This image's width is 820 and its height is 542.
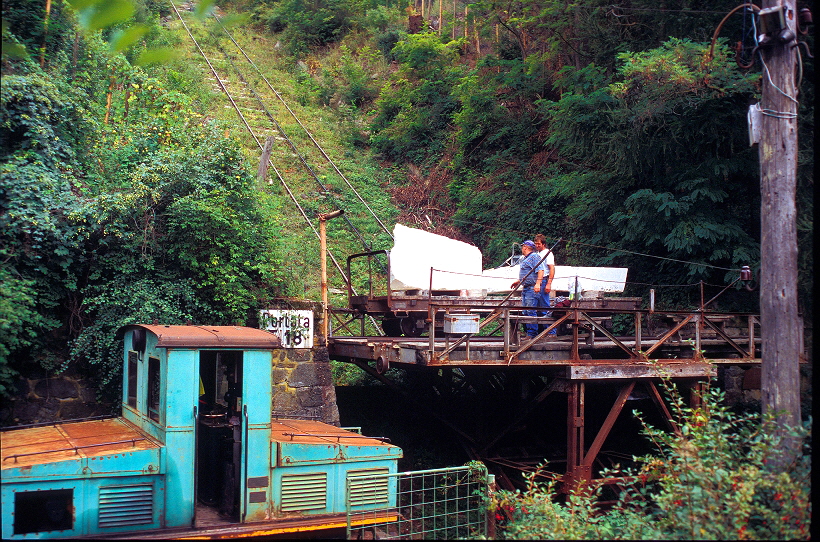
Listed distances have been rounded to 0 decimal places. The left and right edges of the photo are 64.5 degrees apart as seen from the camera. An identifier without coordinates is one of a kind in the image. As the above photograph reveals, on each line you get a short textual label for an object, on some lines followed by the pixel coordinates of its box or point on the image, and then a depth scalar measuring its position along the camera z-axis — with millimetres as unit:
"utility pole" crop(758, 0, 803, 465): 7293
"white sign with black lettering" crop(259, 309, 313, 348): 11328
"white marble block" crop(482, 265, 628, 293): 12023
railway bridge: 9547
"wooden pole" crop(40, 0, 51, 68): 11727
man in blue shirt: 11273
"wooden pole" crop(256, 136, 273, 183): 16469
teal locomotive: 6441
